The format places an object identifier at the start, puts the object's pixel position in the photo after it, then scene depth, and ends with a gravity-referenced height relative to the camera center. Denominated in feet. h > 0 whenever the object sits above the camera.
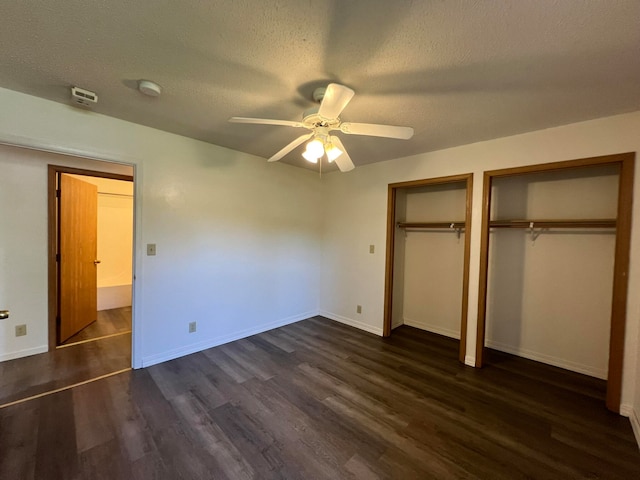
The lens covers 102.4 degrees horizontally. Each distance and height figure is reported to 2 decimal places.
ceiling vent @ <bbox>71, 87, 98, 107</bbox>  6.06 +3.18
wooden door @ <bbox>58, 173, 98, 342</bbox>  9.80 -1.13
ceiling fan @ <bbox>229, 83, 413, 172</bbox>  4.72 +2.26
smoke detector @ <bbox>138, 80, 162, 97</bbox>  5.72 +3.20
